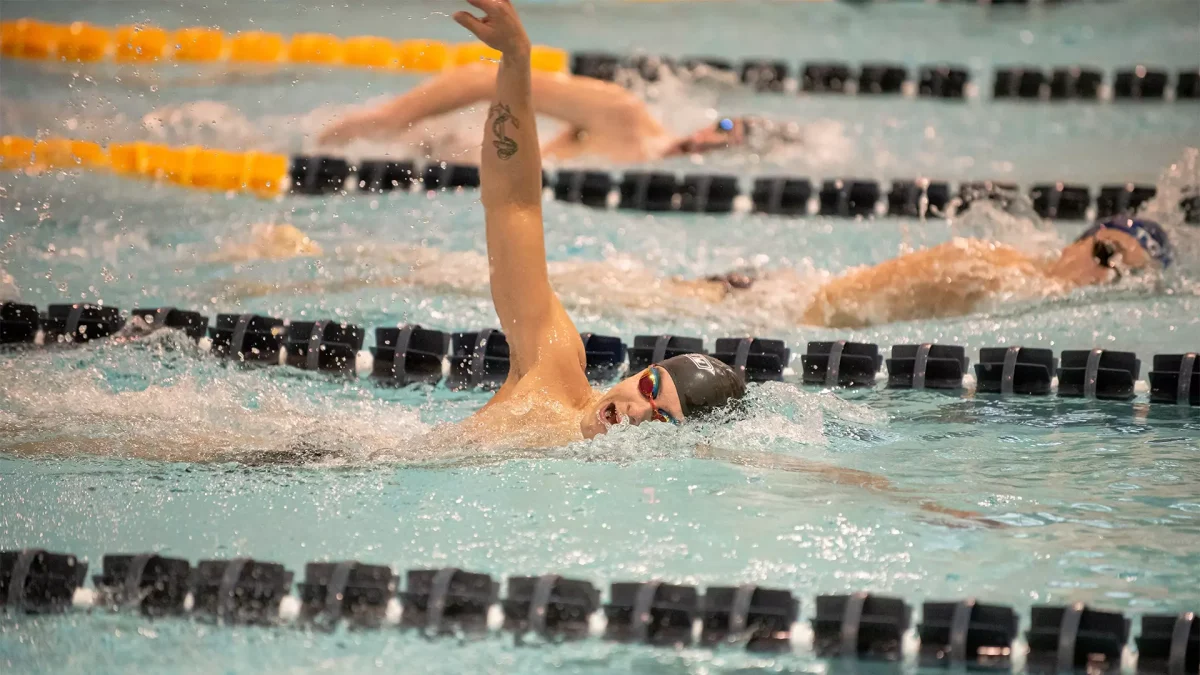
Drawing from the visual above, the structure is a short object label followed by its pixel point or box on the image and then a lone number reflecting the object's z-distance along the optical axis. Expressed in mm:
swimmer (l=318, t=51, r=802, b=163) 12789
